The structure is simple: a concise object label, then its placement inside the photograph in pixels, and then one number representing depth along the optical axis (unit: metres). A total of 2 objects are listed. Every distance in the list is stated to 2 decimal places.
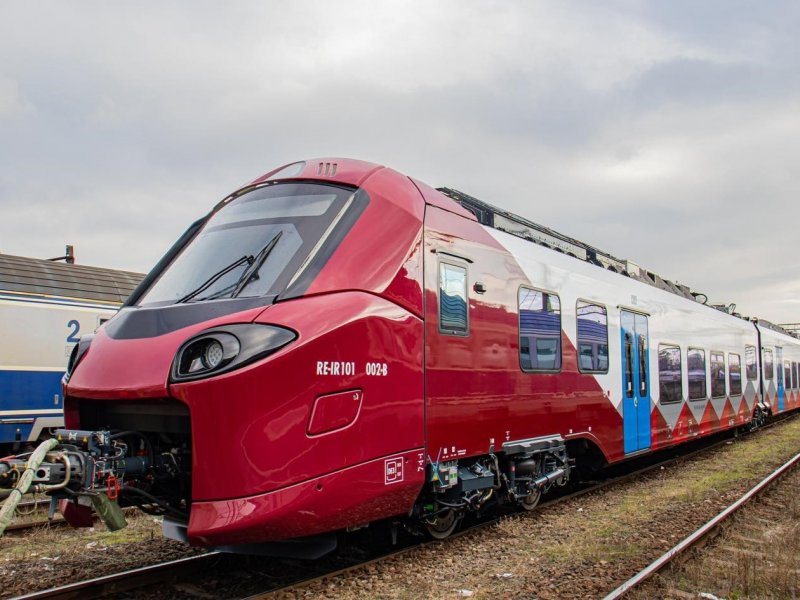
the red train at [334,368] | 4.06
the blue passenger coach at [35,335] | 10.80
